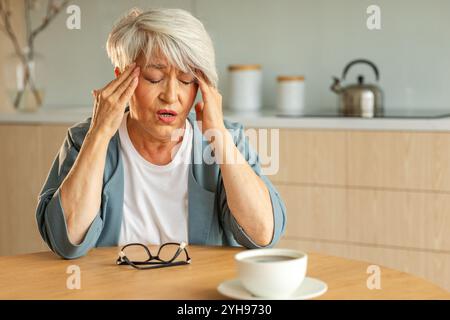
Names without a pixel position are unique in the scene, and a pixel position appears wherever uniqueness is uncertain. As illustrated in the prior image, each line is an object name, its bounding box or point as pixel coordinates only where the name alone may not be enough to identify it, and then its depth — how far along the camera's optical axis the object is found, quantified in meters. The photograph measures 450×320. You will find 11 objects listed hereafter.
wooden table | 1.48
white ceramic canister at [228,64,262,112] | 3.92
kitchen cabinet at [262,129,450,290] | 3.21
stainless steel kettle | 3.49
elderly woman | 1.88
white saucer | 1.42
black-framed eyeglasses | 1.69
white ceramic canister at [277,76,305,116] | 3.81
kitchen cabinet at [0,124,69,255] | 4.02
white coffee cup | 1.37
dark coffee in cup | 1.46
